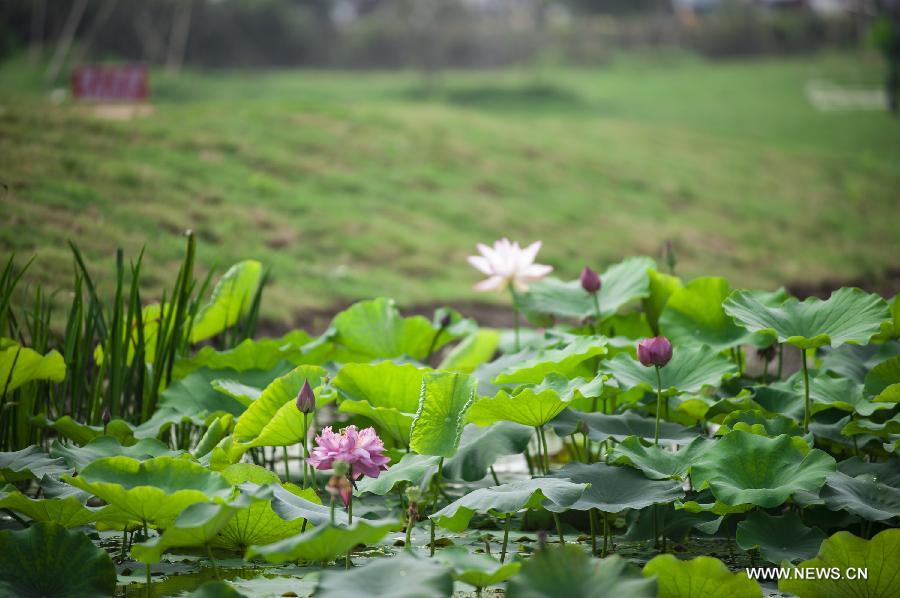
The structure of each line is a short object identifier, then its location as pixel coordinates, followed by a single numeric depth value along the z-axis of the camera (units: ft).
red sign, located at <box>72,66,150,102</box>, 60.60
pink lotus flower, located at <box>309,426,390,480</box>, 17.56
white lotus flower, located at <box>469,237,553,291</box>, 20.83
